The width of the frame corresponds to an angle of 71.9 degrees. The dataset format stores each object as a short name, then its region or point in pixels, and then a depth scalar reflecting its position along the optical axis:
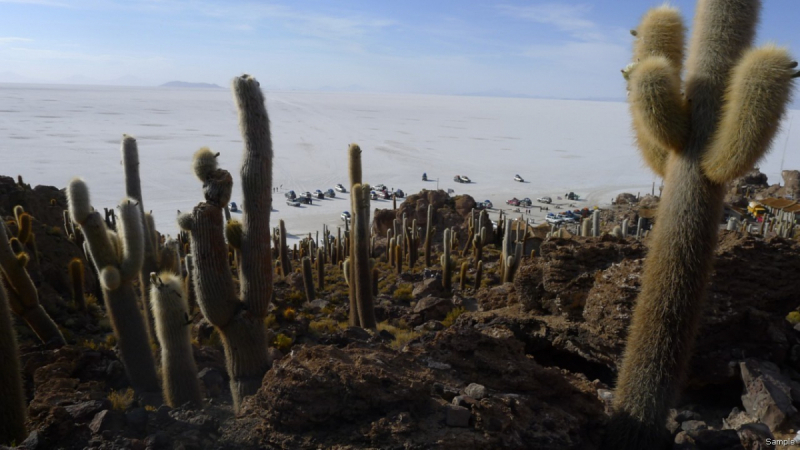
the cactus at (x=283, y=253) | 19.22
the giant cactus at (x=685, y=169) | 3.82
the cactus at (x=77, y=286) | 11.65
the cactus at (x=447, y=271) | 15.28
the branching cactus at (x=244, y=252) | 6.25
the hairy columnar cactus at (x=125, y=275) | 7.64
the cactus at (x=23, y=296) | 8.52
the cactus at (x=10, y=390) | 4.89
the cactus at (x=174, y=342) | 6.80
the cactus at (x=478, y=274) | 15.48
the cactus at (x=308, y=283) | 14.96
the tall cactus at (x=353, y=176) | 11.60
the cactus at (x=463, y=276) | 15.71
